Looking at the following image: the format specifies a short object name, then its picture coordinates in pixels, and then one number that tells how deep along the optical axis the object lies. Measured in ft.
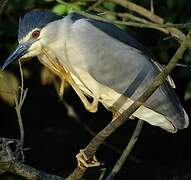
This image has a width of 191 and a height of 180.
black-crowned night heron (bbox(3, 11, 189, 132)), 18.56
